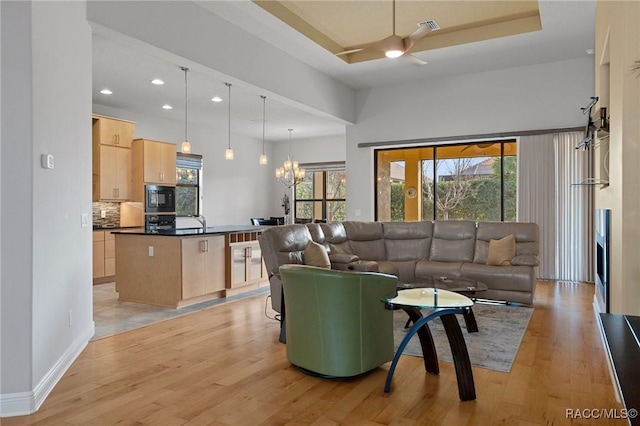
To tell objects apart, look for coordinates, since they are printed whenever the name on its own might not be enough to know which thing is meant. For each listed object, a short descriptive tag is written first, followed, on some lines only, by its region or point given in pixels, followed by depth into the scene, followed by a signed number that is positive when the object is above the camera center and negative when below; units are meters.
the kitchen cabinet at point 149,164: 7.87 +0.87
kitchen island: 5.28 -0.64
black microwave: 8.05 +0.25
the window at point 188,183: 9.43 +0.61
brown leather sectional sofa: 4.73 -0.47
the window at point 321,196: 11.45 +0.42
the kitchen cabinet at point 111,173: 7.31 +0.66
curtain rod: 6.76 +1.21
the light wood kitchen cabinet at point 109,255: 7.27 -0.68
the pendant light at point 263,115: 7.39 +1.88
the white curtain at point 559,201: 6.68 +0.15
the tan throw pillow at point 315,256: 4.81 -0.47
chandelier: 8.75 +0.82
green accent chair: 2.92 -0.70
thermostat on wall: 2.90 +0.34
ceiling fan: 4.23 +1.62
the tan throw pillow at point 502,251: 5.50 -0.48
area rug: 3.47 -1.10
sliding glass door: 7.51 +0.52
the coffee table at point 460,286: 3.87 -0.66
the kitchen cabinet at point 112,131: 7.29 +1.34
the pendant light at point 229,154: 6.79 +0.87
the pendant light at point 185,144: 5.94 +0.92
